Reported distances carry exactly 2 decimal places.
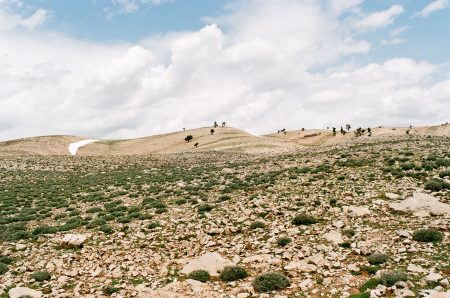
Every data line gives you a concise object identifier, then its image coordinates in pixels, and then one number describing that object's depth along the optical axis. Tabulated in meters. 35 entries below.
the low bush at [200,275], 13.13
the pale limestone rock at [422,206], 17.20
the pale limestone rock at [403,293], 10.33
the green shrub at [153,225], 19.21
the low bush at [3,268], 14.70
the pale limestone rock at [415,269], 11.75
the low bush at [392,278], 10.96
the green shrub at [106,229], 18.97
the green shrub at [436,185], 20.61
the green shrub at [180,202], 24.38
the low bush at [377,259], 12.82
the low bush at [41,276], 13.87
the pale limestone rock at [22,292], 12.61
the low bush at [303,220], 17.45
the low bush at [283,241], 15.37
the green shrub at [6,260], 15.66
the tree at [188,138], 135.00
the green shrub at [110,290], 12.73
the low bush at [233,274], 13.03
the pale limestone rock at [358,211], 17.77
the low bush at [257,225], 17.62
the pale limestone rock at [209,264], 13.82
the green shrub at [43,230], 19.59
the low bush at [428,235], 14.06
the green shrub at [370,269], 12.30
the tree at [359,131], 129.38
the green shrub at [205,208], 21.53
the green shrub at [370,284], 11.16
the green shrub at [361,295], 10.63
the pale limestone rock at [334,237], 15.15
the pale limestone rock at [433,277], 10.91
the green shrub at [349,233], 15.47
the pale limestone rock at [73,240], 17.19
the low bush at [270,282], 11.93
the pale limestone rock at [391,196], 19.71
